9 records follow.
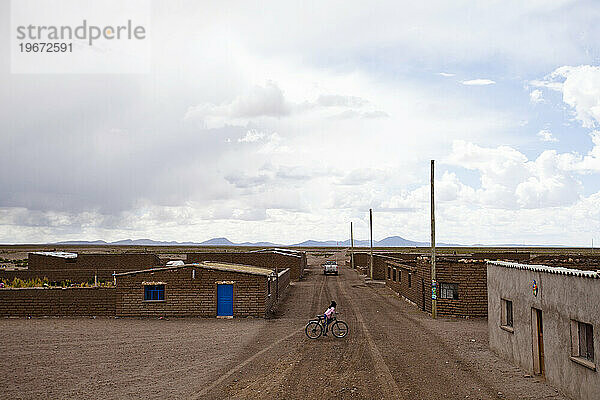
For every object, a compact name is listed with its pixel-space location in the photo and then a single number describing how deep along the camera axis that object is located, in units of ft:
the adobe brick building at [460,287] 107.65
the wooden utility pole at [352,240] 297.12
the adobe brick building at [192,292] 104.78
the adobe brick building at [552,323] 47.57
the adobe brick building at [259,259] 214.48
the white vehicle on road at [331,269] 246.68
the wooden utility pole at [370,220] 232.32
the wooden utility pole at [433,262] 105.81
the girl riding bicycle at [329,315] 82.53
